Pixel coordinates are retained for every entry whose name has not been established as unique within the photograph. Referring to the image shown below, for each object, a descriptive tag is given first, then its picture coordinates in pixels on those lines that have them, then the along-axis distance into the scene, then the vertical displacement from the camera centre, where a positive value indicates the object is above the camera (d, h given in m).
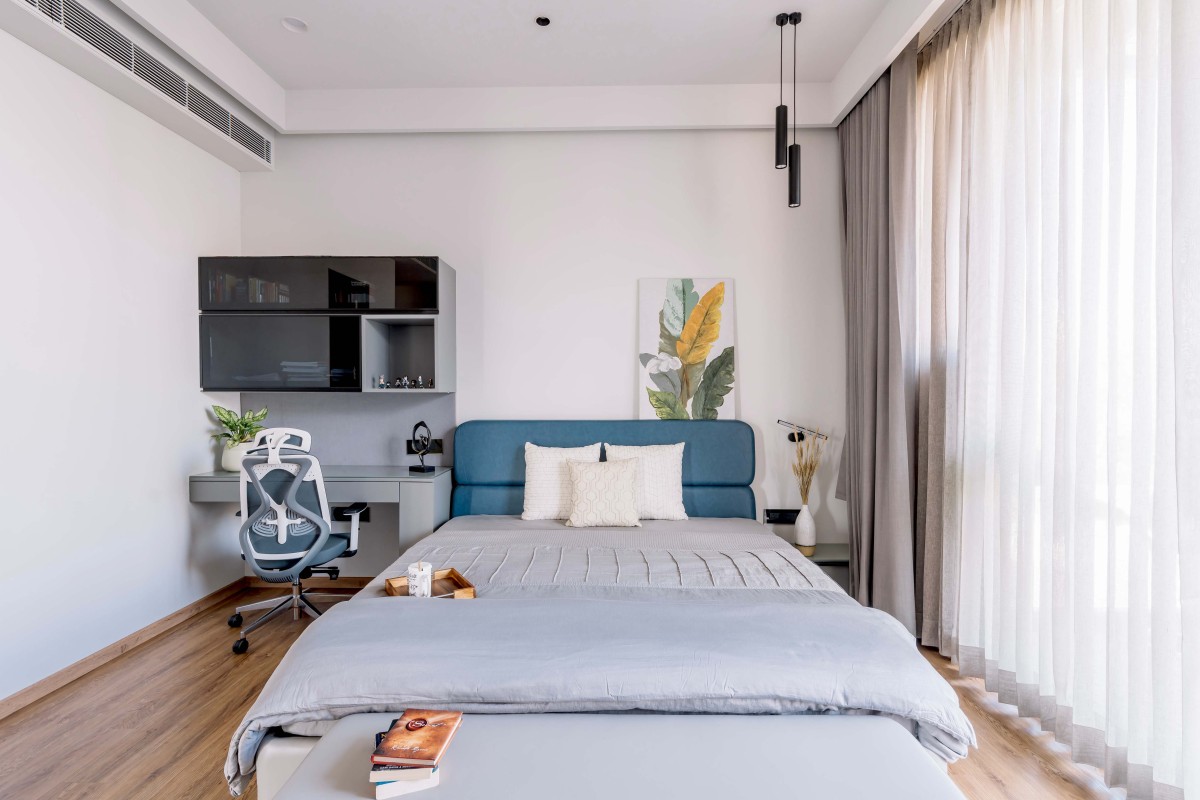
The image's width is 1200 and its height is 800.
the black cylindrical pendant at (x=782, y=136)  2.83 +1.15
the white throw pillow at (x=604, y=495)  3.13 -0.51
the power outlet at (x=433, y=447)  3.73 -0.32
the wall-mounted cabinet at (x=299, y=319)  3.43 +0.41
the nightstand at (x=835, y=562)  3.39 -0.91
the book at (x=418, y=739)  1.20 -0.70
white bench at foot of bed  1.21 -0.76
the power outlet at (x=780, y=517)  3.68 -0.73
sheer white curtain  1.65 +0.03
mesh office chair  2.90 -0.57
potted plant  3.46 -0.23
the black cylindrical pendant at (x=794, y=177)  2.81 +0.96
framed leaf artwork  3.68 +0.25
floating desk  3.27 -0.51
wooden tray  2.00 -0.63
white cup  2.01 -0.60
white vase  3.42 -0.76
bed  1.50 -0.66
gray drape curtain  2.85 +0.20
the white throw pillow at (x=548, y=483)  3.31 -0.47
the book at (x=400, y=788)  1.17 -0.74
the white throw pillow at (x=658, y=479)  3.31 -0.46
